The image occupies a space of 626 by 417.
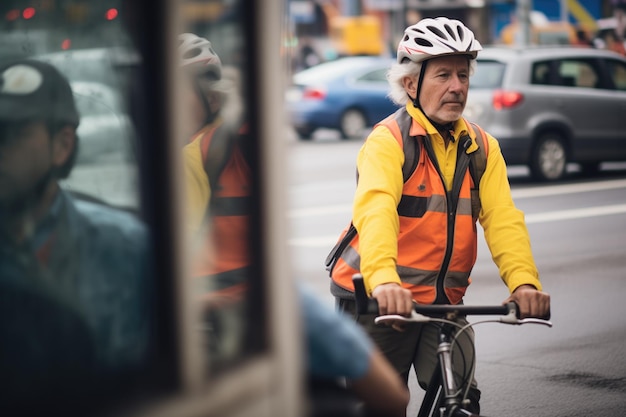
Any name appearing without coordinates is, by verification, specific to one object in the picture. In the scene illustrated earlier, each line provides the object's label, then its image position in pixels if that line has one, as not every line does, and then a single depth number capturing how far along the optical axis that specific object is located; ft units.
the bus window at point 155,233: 9.40
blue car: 122.32
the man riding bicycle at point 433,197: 19.53
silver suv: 80.61
